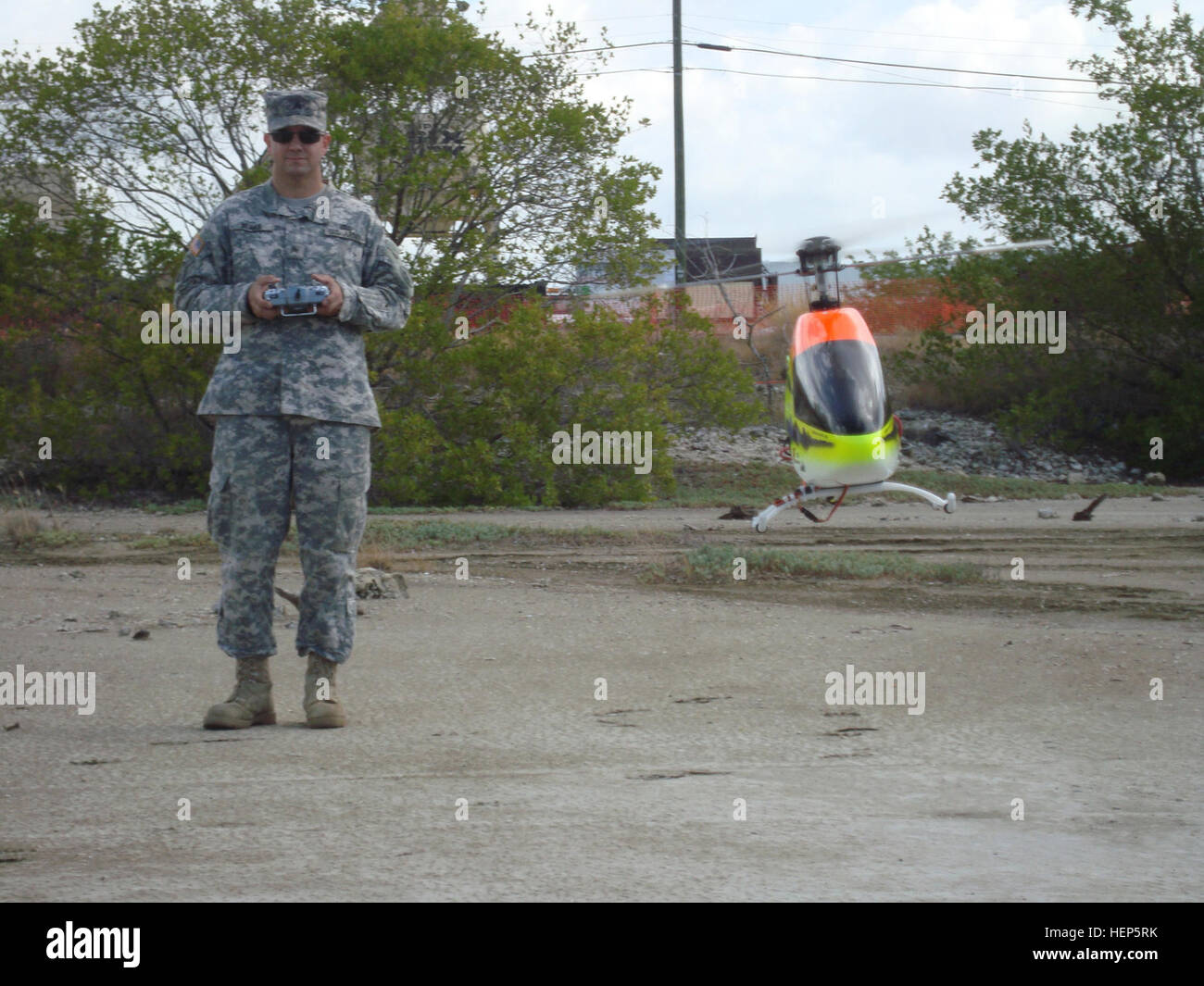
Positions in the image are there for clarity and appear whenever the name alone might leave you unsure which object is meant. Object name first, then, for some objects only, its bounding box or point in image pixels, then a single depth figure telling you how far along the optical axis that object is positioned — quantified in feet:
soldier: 17.67
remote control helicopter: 29.58
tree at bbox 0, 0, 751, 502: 59.57
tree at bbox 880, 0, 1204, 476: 75.46
